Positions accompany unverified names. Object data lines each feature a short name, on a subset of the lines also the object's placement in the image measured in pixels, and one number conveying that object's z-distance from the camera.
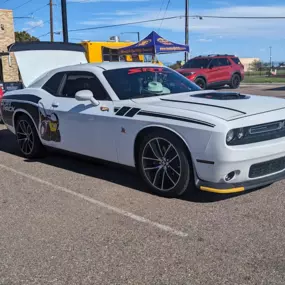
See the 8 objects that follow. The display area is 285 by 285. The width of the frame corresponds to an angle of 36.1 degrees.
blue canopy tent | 21.94
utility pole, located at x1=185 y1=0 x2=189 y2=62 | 33.63
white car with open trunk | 4.36
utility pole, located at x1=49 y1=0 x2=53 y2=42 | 42.14
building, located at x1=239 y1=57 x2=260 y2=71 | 125.94
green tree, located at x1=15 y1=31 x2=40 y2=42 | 46.75
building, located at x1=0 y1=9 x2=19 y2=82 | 26.61
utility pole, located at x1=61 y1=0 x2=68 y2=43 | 14.98
